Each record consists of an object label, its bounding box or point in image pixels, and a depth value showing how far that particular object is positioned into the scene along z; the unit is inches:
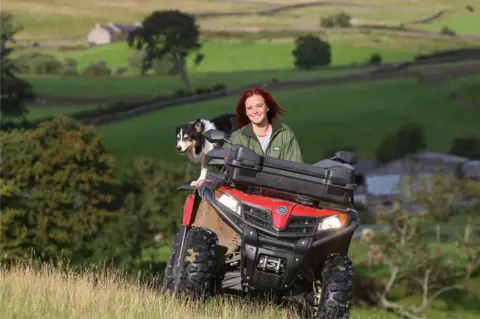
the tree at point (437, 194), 3009.4
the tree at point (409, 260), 2696.9
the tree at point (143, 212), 2329.0
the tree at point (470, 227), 3129.9
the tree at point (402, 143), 3939.5
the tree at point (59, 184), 2268.7
